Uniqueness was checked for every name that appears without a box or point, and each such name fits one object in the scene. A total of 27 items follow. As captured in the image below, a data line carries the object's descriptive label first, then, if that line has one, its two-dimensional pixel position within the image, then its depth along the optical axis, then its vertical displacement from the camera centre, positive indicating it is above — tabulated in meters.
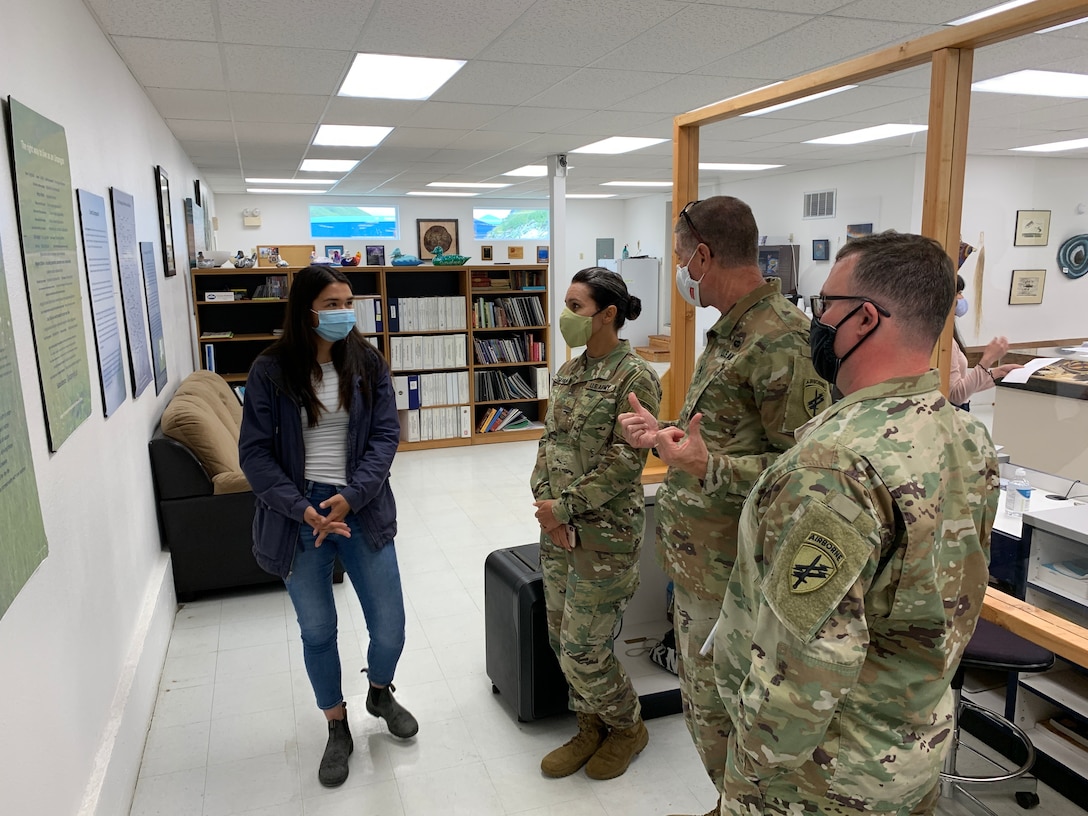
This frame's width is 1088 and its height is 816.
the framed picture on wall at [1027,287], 1.94 -0.07
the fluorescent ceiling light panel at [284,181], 9.91 +1.14
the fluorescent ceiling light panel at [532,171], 8.73 +1.13
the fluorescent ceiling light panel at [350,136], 5.97 +1.09
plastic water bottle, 2.04 -0.64
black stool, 1.95 -1.41
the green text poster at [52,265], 1.79 +0.02
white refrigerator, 11.97 -0.28
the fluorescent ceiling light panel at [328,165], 7.90 +1.12
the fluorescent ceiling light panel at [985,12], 3.16 +1.08
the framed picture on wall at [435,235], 13.08 +0.54
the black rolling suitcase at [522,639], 2.50 -1.26
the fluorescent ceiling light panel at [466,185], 10.56 +1.15
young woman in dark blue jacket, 2.22 -0.60
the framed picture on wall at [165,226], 4.70 +0.28
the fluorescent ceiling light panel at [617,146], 6.66 +1.09
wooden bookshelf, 6.15 -0.54
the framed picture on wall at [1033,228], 1.90 +0.08
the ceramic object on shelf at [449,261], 6.58 +0.05
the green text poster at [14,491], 1.42 -0.43
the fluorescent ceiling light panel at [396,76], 3.95 +1.06
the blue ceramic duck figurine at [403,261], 6.61 +0.05
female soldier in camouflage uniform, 2.15 -0.68
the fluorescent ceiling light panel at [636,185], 10.72 +1.14
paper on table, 1.91 -0.28
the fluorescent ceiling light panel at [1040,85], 1.65 +0.42
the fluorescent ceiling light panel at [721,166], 3.20 +0.42
